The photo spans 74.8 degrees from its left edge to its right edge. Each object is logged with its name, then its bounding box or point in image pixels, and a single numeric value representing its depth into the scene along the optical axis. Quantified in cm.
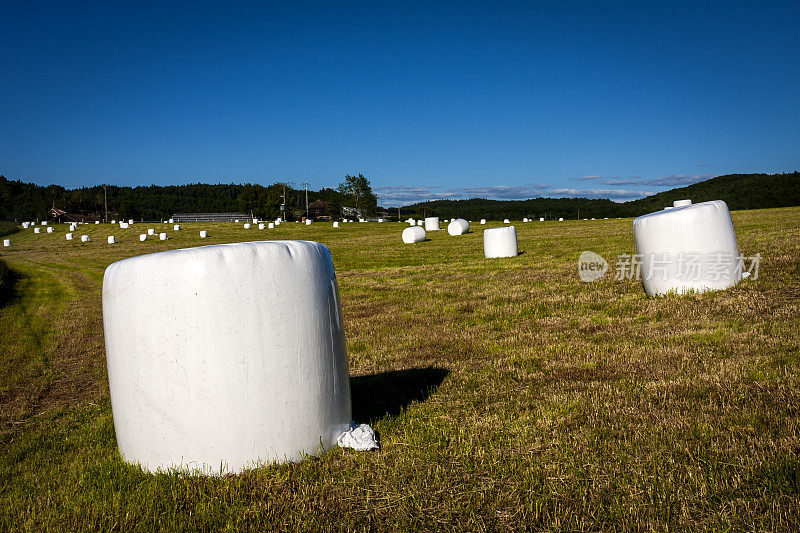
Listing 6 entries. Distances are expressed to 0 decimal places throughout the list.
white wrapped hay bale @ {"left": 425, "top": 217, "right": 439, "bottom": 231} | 5266
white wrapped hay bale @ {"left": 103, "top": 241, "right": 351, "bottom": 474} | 378
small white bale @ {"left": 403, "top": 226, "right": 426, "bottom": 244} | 3950
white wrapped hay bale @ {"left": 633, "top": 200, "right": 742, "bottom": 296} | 966
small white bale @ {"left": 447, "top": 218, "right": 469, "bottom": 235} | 4450
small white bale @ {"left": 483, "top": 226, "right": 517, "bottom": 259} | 2325
